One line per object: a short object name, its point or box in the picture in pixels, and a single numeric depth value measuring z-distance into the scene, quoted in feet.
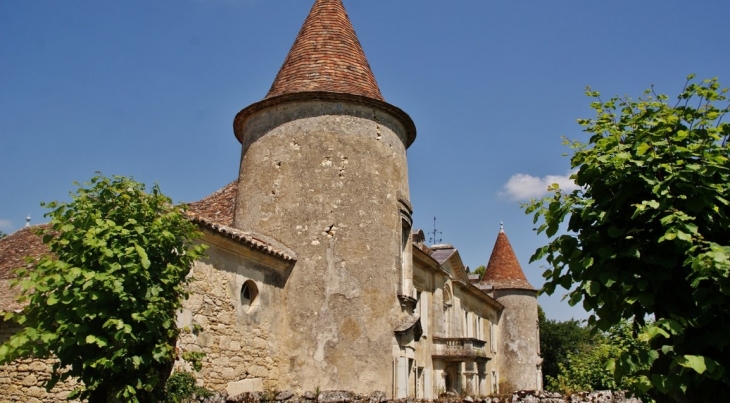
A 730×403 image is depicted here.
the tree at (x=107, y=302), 23.70
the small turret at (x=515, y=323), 106.93
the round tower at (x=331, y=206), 43.96
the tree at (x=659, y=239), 15.97
